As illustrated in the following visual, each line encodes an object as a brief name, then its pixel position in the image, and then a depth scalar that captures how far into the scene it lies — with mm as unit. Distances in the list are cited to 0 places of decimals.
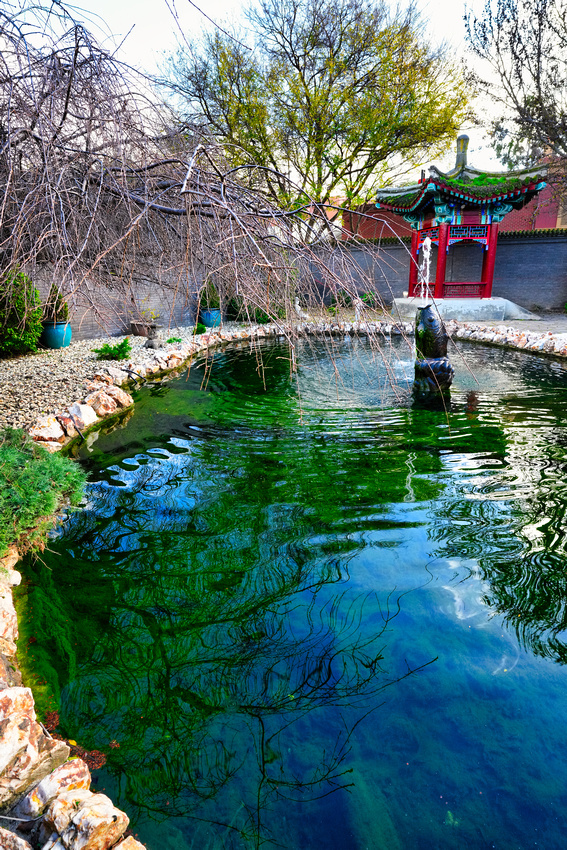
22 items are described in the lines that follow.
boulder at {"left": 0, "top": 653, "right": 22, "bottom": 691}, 2435
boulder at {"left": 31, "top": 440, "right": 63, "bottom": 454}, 5309
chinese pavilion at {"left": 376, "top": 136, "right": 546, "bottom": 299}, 13406
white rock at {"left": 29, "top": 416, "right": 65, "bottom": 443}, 5465
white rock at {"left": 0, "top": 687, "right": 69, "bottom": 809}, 2020
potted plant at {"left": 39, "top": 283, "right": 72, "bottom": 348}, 9612
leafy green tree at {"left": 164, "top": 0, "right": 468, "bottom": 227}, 15141
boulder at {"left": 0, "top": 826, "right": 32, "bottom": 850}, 1701
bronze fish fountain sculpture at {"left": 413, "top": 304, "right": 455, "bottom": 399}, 7059
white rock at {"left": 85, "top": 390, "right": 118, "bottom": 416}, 6581
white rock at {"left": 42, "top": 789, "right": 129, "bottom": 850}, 1729
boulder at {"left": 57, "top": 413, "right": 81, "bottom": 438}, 5867
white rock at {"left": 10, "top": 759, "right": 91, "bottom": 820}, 1887
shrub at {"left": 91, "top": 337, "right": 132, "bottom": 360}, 9086
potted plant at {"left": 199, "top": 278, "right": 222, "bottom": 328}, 13628
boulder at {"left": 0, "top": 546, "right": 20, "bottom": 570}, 3392
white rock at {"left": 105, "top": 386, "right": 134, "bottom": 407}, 7081
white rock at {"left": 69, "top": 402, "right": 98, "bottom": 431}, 6137
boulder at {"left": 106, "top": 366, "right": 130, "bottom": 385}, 8062
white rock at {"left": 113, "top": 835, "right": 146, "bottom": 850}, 1742
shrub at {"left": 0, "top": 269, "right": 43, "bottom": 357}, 7938
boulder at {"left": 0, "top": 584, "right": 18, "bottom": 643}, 2893
